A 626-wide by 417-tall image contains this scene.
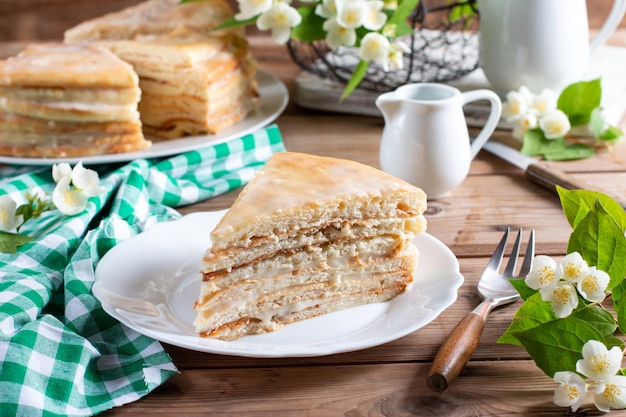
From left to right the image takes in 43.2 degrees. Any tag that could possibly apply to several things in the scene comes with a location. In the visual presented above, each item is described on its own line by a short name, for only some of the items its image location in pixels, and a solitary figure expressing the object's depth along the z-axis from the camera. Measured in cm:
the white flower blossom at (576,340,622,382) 136
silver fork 146
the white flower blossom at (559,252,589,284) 146
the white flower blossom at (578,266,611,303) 145
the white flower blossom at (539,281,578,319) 146
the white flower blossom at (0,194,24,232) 202
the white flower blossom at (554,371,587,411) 139
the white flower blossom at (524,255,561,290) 148
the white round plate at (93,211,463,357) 157
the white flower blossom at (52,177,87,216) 210
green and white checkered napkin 149
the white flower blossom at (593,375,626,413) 137
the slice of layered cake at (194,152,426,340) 168
